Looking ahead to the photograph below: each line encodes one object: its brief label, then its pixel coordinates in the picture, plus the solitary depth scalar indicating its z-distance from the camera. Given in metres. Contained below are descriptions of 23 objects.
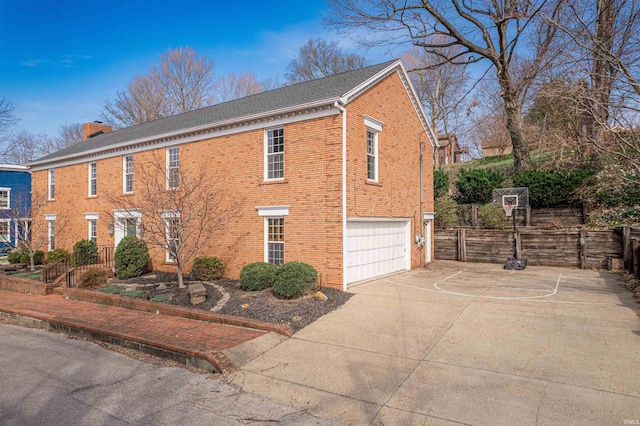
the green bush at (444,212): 19.48
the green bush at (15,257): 20.20
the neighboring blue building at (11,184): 28.64
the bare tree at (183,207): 11.56
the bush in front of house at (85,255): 16.63
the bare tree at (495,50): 20.71
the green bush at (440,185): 21.81
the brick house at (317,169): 11.57
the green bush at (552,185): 18.03
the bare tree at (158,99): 37.81
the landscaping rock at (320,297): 10.11
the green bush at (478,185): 20.98
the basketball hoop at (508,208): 16.31
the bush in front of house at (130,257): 14.63
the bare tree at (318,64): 40.66
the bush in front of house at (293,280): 9.99
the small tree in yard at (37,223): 19.23
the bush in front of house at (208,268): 13.28
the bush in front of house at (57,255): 19.22
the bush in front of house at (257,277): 11.20
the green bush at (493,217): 18.52
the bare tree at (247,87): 40.97
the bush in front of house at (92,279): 13.11
